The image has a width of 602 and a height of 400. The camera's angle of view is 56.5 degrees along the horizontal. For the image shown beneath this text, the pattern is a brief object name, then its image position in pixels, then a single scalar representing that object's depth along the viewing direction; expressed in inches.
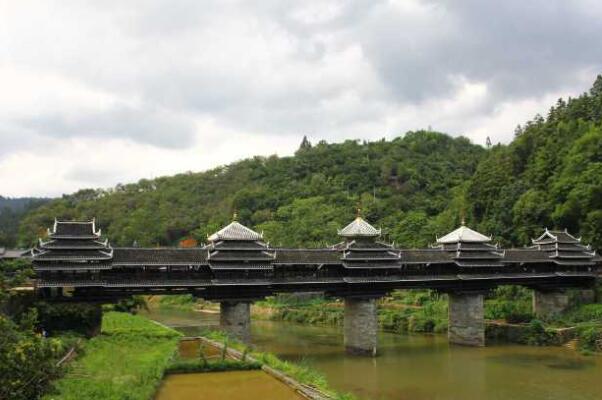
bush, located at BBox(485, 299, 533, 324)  1696.9
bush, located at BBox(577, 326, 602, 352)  1422.2
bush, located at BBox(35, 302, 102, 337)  1193.4
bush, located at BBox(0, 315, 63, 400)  522.6
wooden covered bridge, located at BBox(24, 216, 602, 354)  1266.0
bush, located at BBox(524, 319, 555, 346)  1519.4
